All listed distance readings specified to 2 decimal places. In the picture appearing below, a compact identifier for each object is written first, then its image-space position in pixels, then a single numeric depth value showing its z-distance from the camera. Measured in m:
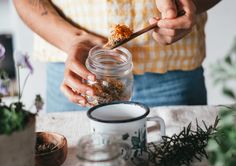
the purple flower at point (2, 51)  0.54
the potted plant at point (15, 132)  0.50
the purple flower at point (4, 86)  0.53
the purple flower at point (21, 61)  0.56
